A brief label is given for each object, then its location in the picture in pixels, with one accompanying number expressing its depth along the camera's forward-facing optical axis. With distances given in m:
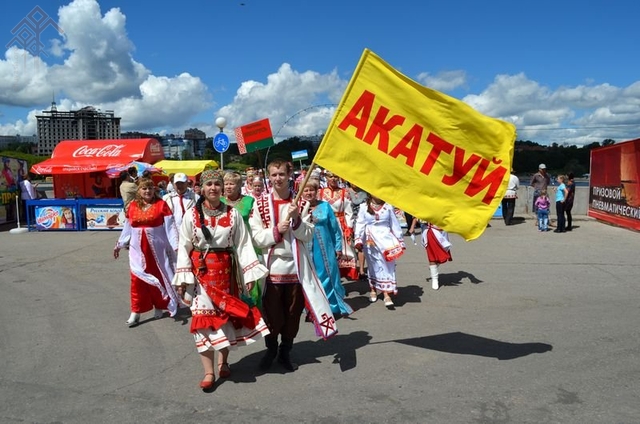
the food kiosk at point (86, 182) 16.38
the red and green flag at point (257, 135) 8.20
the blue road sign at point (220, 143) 15.23
